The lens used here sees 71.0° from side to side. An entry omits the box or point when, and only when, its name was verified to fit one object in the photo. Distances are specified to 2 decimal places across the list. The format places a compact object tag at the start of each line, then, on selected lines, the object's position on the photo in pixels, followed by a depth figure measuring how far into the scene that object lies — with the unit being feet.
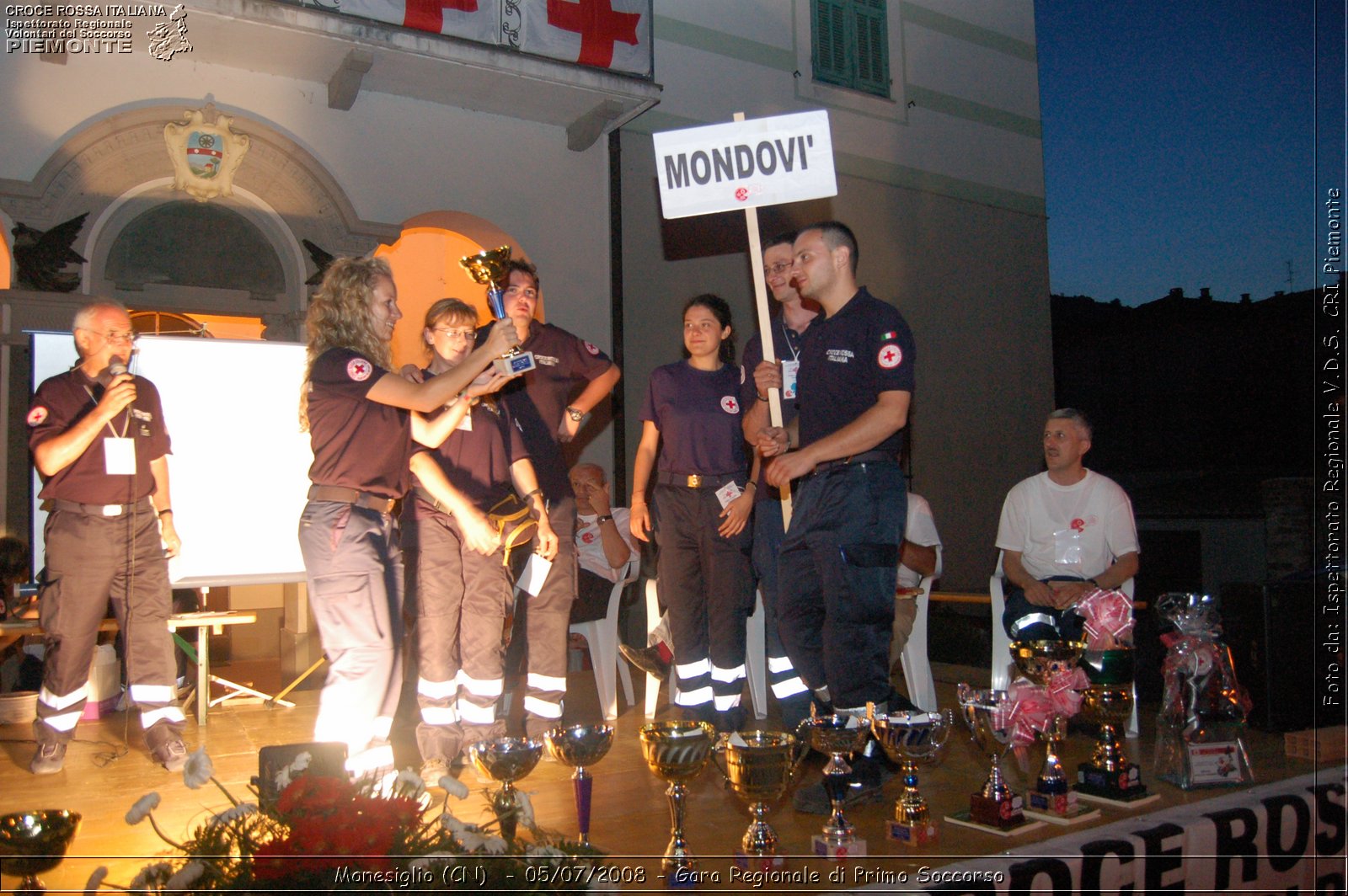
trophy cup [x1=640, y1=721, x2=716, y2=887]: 7.75
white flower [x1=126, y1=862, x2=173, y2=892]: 5.80
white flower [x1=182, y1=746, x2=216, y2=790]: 6.30
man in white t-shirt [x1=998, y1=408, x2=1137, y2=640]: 13.84
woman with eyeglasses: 11.80
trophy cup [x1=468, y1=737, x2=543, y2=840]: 8.26
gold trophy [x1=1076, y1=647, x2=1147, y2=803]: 9.95
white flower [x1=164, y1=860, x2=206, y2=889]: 5.65
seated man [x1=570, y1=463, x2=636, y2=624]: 15.92
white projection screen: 17.39
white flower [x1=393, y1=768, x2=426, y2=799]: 6.79
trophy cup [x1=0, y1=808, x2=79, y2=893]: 6.44
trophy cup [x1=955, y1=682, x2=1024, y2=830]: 9.07
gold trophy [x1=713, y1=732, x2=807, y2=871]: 7.88
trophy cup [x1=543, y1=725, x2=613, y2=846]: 8.40
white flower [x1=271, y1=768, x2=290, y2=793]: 6.84
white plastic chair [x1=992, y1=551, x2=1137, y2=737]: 14.46
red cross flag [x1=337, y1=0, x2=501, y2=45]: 19.56
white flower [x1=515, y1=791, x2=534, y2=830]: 7.07
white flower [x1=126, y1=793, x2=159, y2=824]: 6.03
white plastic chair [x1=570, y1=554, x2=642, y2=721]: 15.51
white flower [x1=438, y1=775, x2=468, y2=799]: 6.70
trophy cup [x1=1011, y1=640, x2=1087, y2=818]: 9.39
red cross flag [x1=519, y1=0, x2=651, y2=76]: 21.36
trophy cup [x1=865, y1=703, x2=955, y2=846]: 8.73
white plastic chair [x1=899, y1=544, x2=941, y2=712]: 15.14
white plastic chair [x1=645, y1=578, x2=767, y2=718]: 15.65
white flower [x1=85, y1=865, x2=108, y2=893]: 5.66
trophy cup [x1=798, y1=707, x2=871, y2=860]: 8.23
